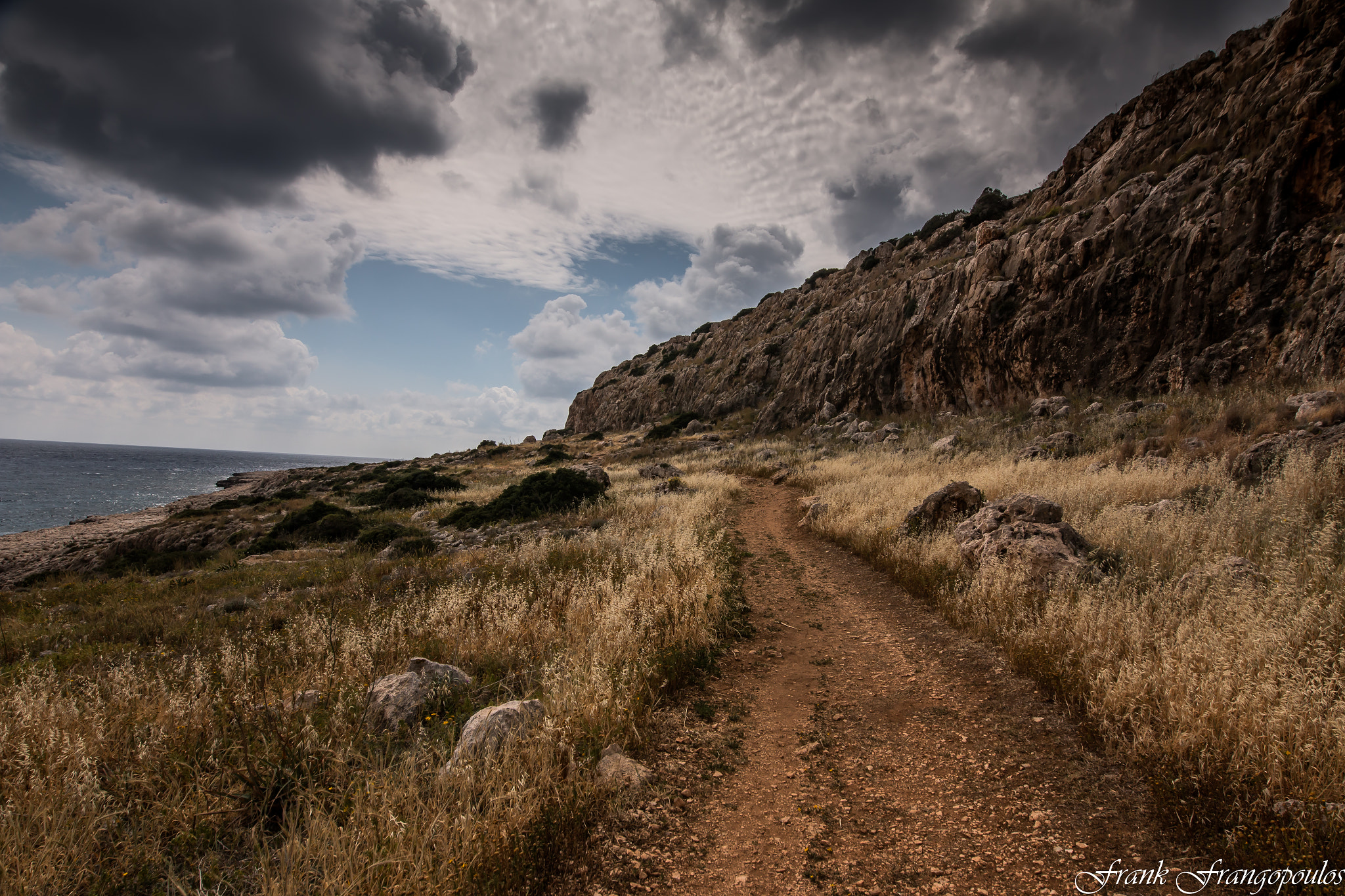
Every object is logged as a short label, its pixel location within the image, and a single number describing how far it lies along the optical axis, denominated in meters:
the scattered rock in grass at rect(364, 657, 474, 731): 4.48
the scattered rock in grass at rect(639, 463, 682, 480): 24.98
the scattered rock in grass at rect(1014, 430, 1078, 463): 15.40
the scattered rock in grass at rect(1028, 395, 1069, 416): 21.08
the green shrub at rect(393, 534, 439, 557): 13.40
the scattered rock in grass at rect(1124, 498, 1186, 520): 8.45
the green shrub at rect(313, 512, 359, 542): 18.39
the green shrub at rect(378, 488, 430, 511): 25.17
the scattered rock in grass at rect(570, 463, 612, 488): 22.27
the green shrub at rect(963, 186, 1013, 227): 41.22
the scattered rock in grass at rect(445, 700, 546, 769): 3.74
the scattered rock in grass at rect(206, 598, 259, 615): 9.27
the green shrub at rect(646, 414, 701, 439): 48.88
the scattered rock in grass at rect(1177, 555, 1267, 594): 5.59
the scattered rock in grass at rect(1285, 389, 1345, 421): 10.41
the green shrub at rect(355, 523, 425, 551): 15.63
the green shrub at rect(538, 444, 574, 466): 41.38
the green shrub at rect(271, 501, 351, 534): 19.28
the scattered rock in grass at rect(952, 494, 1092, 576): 7.12
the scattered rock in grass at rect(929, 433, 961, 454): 20.08
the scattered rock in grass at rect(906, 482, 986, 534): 10.73
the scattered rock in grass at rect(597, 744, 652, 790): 3.87
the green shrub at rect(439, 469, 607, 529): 17.45
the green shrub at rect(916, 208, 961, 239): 48.72
